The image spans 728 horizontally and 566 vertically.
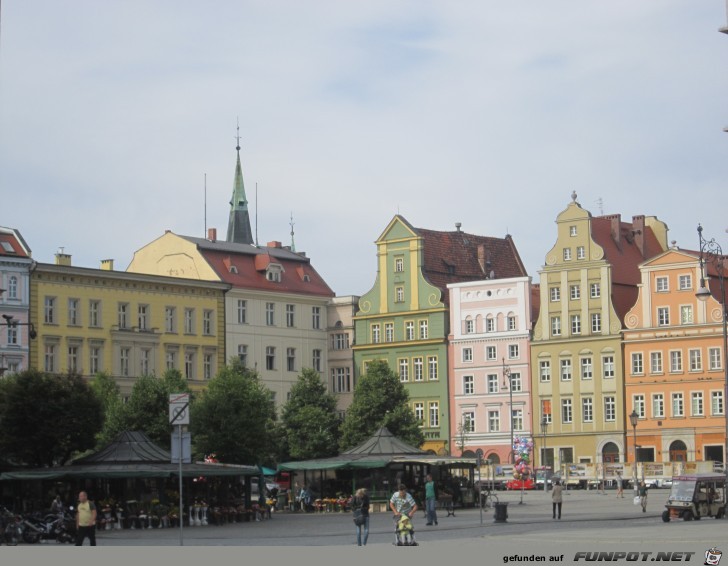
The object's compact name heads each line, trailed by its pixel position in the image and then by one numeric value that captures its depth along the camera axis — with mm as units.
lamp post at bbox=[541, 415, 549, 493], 98725
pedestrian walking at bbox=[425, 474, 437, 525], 52562
